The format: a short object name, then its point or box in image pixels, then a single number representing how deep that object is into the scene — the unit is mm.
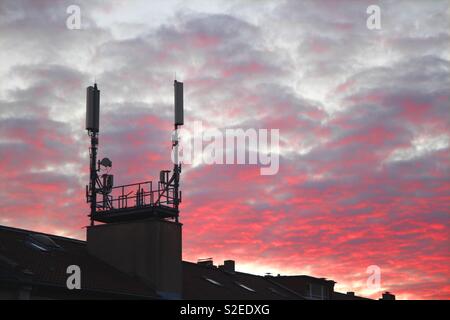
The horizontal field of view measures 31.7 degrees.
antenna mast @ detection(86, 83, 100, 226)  57969
